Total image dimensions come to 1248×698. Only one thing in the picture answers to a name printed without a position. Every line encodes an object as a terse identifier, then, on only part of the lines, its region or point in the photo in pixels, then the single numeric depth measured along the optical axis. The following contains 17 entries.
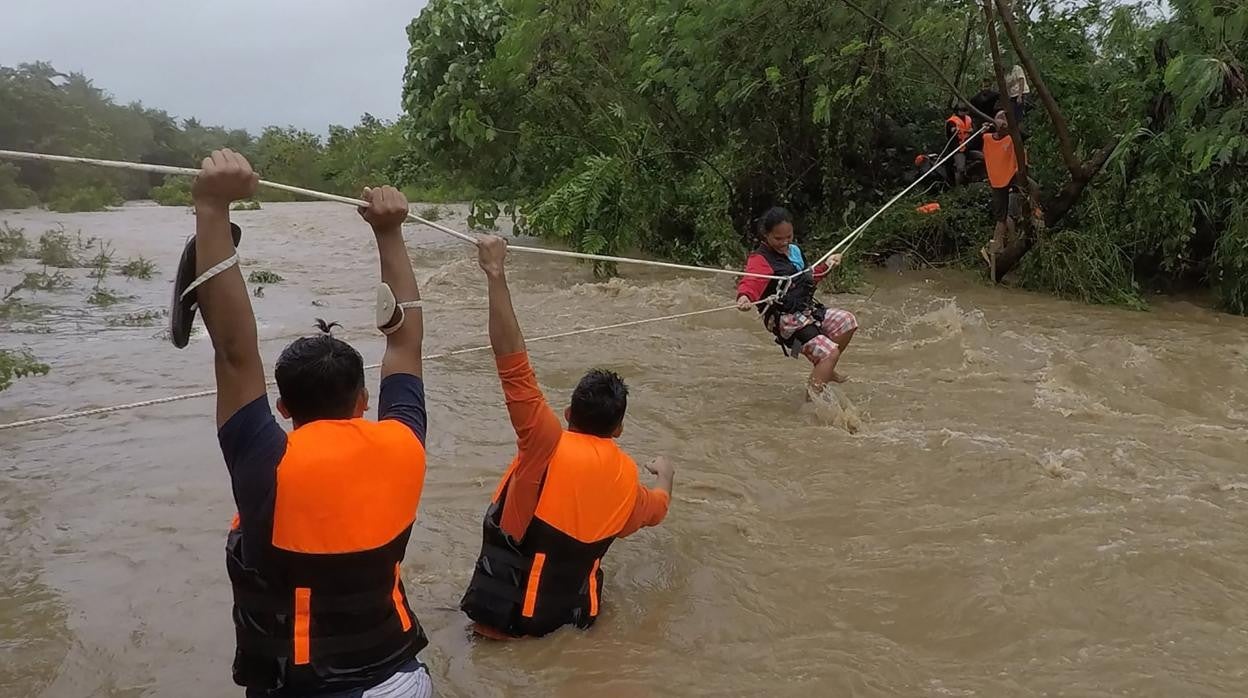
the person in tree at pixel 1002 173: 9.21
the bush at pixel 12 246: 12.94
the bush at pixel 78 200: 21.48
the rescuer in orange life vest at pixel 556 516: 3.38
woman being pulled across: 6.14
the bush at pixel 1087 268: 9.54
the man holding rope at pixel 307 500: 2.06
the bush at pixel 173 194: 26.84
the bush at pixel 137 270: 12.40
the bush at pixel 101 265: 11.96
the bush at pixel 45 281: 10.93
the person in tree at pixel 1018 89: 8.82
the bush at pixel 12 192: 19.27
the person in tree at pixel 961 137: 9.94
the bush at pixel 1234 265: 8.92
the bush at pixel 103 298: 10.42
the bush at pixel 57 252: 12.79
